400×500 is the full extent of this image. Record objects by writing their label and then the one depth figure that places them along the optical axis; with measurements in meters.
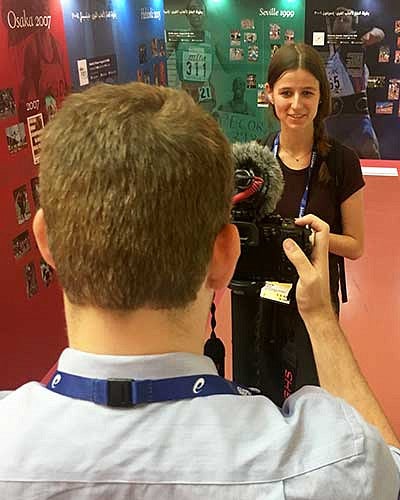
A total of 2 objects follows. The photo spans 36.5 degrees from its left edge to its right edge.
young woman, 2.15
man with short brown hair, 0.69
